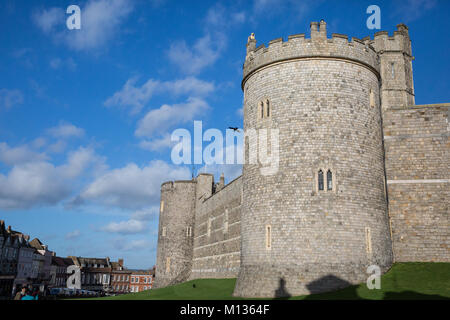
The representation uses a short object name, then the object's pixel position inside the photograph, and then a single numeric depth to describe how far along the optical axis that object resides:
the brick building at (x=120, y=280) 92.56
